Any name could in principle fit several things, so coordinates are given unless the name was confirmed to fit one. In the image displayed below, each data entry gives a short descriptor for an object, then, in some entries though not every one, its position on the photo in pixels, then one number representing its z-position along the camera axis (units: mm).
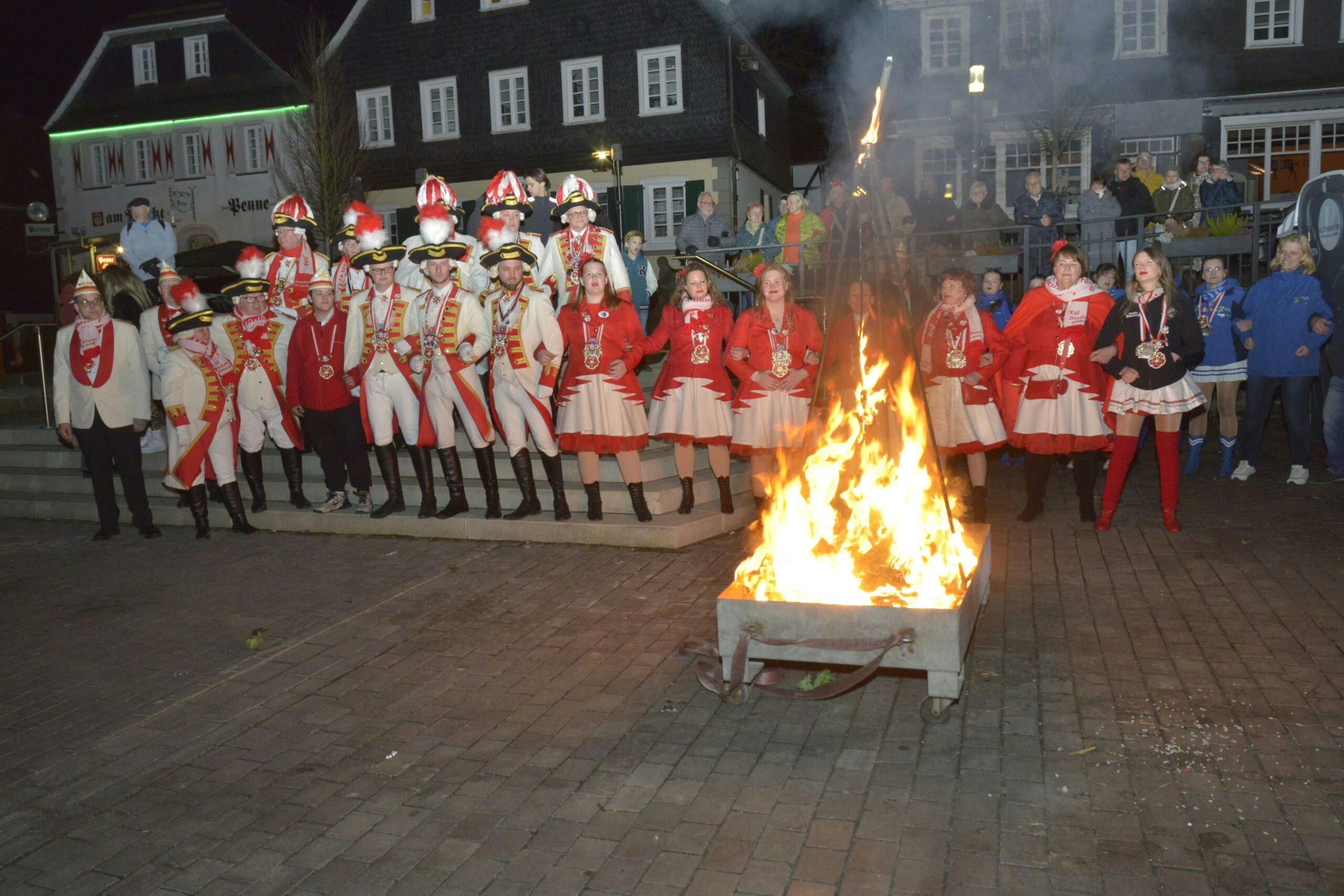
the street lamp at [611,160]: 21594
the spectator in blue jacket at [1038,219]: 14211
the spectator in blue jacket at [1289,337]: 9445
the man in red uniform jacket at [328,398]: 9109
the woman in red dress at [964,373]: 8070
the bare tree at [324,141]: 28781
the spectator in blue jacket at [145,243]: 13039
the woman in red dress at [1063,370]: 8000
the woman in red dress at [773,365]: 8008
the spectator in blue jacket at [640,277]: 12156
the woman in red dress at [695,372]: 8281
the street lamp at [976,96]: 11922
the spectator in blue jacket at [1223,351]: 10000
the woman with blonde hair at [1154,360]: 7645
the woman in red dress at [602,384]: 8281
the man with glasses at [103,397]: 9195
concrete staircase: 8273
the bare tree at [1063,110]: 21609
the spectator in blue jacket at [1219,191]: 14711
